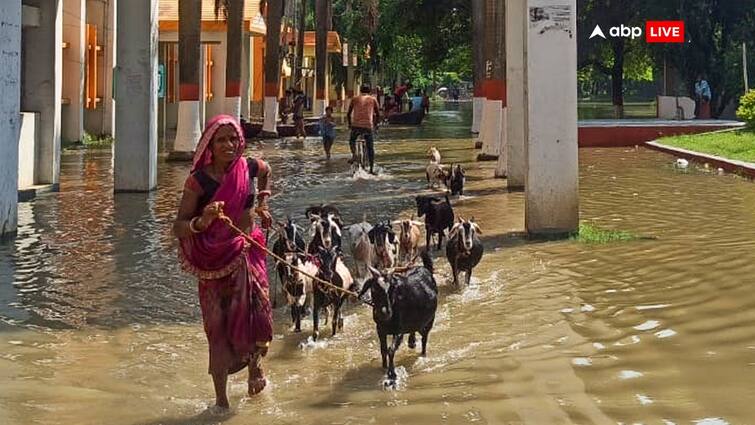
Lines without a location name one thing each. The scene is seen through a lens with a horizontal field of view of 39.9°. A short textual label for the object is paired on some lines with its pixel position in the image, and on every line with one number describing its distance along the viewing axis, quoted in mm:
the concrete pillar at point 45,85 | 16672
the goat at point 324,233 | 8773
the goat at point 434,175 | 16688
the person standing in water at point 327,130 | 23797
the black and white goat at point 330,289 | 7590
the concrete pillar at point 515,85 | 16688
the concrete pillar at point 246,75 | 33394
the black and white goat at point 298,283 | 7566
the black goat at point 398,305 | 6570
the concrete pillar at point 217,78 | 36969
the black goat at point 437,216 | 11086
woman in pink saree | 5809
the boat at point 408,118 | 44188
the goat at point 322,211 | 9672
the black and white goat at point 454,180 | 16172
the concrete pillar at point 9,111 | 11773
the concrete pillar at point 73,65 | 27172
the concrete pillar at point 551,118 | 11992
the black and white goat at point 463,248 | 9172
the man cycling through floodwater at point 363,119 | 19328
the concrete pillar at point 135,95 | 16828
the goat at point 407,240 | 9667
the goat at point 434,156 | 17141
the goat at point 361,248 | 9078
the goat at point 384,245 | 8742
